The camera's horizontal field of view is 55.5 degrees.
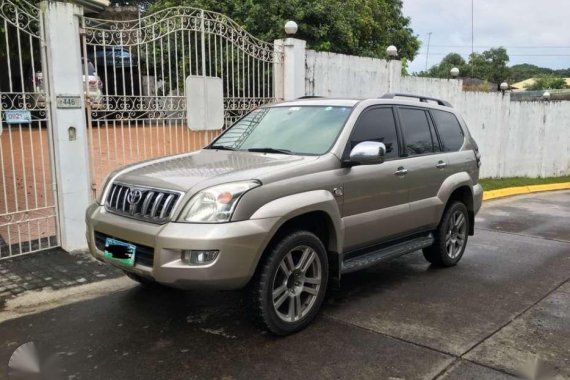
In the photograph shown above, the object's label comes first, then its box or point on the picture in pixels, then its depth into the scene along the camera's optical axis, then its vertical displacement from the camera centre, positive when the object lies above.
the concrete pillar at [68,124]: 5.88 -0.29
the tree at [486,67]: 60.97 +3.27
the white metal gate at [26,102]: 5.60 -0.05
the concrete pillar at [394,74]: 10.94 +0.43
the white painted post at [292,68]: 8.86 +0.45
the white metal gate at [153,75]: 6.47 +0.28
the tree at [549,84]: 52.16 +1.06
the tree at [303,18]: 13.52 +1.98
